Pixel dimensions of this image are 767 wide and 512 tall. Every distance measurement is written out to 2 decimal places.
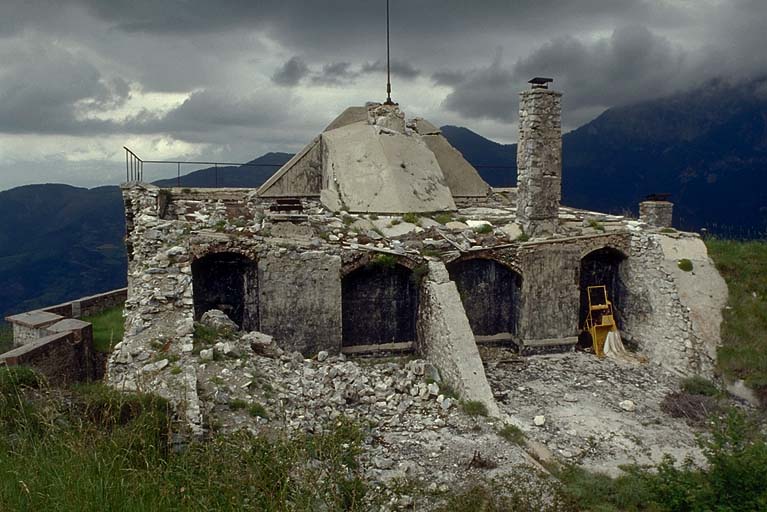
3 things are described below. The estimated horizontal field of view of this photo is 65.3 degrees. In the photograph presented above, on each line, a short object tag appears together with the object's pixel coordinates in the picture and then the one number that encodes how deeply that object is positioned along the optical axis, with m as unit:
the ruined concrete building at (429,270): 12.01
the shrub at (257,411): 8.36
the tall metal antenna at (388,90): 19.30
